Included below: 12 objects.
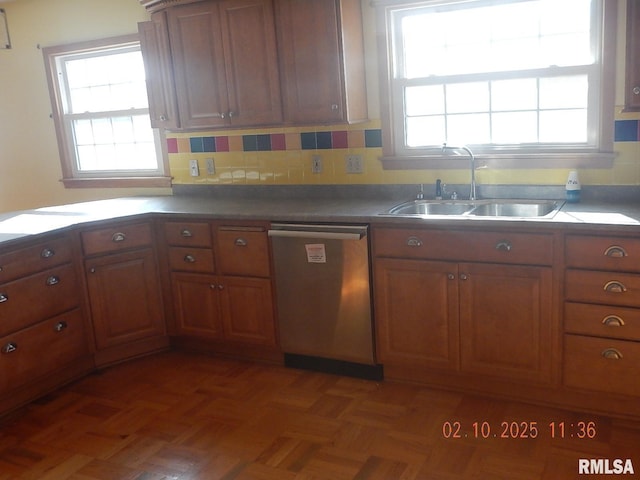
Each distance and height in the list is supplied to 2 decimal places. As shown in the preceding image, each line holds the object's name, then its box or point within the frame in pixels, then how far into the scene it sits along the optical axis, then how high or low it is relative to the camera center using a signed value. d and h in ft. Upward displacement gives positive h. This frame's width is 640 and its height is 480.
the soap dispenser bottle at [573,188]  9.63 -1.31
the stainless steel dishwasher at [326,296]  9.72 -2.79
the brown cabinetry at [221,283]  10.62 -2.69
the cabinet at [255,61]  10.40 +1.09
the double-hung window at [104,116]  13.62 +0.45
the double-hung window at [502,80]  9.64 +0.43
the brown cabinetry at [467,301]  8.65 -2.75
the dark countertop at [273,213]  8.48 -1.45
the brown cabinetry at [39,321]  9.47 -2.86
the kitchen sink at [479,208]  9.95 -1.60
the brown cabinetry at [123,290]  10.96 -2.75
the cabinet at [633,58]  8.50 +0.53
